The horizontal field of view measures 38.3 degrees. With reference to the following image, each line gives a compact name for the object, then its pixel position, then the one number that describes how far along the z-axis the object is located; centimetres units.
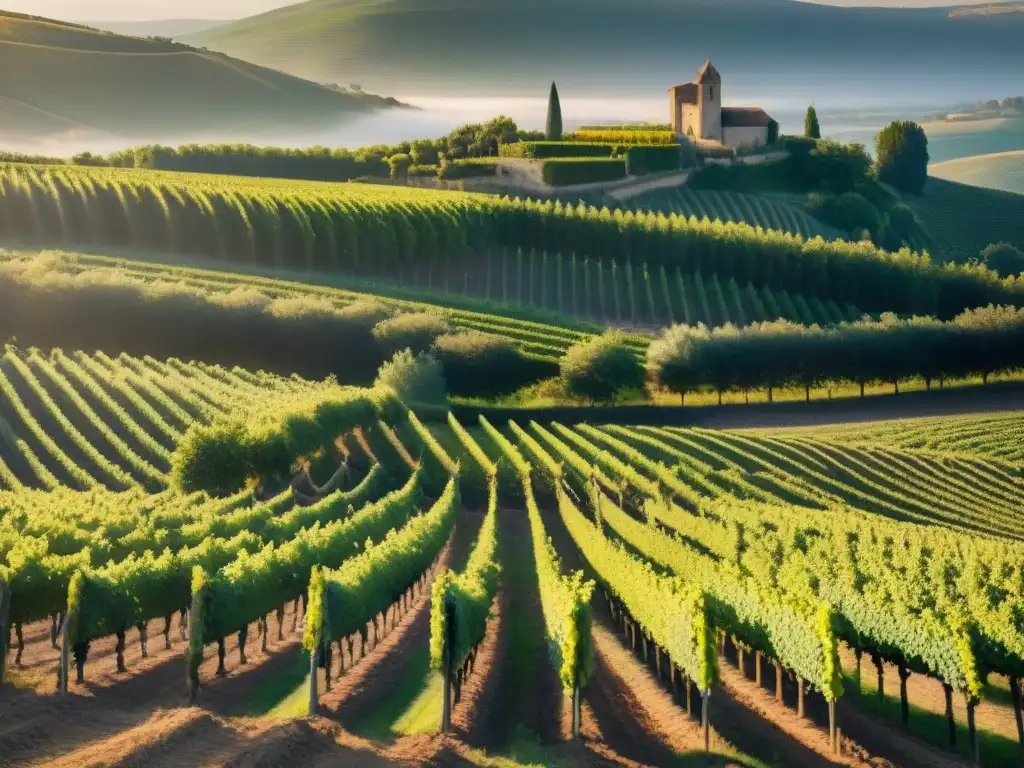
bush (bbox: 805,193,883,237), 14250
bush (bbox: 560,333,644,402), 7994
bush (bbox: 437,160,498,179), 13275
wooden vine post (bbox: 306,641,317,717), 3069
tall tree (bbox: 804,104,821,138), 16550
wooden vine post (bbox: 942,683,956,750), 3183
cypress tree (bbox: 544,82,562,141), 15050
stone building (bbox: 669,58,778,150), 15088
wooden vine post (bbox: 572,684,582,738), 2998
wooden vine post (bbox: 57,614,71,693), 3156
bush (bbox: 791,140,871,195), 15138
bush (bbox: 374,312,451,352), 8300
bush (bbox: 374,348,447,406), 7581
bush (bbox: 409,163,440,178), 13612
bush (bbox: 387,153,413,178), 13912
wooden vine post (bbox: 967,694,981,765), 3061
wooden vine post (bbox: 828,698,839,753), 3014
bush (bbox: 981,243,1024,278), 14212
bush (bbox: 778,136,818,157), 15300
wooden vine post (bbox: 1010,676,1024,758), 3186
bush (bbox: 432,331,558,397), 8125
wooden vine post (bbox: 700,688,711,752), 2958
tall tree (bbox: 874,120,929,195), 16825
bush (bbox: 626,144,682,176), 13711
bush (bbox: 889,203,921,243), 15034
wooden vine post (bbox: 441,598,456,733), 2997
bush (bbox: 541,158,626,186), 13150
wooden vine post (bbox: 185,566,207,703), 3178
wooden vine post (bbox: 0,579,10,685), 3194
